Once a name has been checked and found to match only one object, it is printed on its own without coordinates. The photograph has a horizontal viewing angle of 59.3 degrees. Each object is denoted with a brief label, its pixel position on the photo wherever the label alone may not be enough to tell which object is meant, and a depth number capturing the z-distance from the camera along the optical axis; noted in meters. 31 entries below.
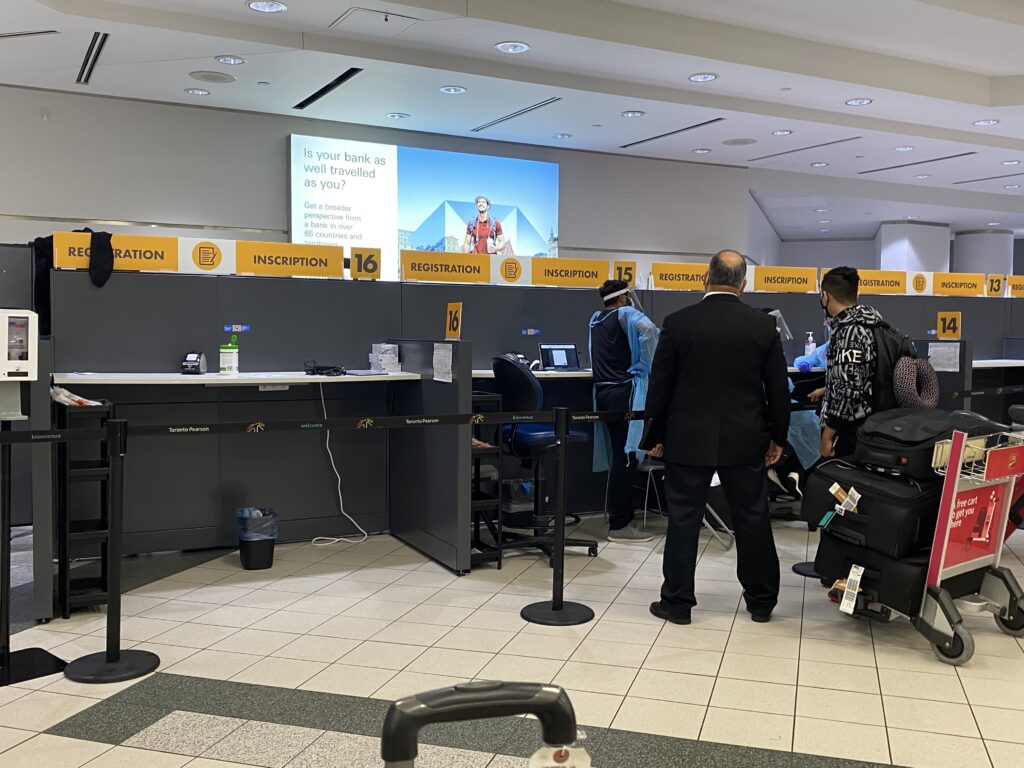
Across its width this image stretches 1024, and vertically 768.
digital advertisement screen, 7.86
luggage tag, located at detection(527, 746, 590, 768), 1.13
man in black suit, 3.57
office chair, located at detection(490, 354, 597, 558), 4.66
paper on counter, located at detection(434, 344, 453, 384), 4.50
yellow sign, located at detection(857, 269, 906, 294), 7.38
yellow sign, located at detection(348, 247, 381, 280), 5.27
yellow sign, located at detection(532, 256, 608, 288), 6.00
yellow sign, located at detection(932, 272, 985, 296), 7.62
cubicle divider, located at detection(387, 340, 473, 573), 4.44
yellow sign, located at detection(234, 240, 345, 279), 5.00
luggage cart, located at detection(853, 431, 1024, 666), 3.24
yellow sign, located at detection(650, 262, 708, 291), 6.41
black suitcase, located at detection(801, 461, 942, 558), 3.32
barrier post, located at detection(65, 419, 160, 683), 3.07
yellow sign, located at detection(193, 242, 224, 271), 4.87
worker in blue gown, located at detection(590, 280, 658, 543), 5.15
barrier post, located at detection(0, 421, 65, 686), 3.09
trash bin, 4.52
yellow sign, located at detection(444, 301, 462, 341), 4.90
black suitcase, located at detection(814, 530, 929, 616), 3.31
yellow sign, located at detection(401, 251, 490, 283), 5.48
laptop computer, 5.86
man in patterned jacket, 3.95
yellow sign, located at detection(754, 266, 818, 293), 6.88
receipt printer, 4.77
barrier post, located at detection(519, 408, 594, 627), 3.70
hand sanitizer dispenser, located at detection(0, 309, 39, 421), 3.35
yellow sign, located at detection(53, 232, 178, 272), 4.61
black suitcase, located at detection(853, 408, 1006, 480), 3.36
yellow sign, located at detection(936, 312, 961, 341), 6.93
